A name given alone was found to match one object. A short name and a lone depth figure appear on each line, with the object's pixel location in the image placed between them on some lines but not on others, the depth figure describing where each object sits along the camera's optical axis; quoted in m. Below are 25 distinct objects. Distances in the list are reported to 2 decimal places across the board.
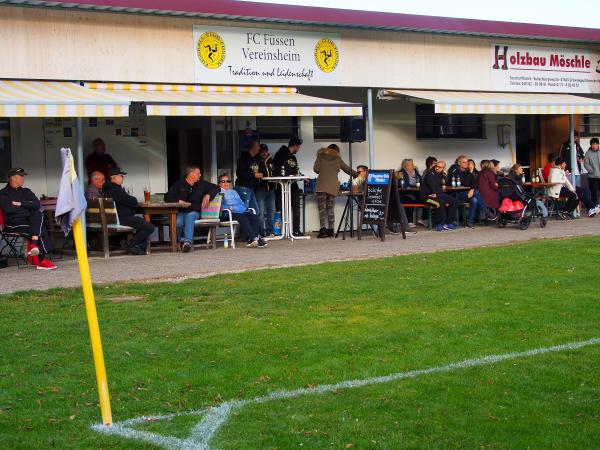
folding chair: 13.12
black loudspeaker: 17.16
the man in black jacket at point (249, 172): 16.61
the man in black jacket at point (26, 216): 13.14
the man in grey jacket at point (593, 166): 21.47
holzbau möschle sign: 20.16
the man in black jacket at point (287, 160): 16.97
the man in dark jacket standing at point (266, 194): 16.75
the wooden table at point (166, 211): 14.79
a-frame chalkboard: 16.28
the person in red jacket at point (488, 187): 18.41
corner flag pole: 5.81
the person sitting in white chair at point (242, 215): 15.61
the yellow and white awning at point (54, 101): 12.91
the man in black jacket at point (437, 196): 18.14
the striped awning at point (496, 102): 17.86
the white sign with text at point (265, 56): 16.12
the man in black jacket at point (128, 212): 14.48
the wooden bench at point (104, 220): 14.16
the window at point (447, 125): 20.55
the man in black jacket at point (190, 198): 15.11
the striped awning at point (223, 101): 14.38
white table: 16.59
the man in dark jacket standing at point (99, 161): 15.82
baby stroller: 17.88
